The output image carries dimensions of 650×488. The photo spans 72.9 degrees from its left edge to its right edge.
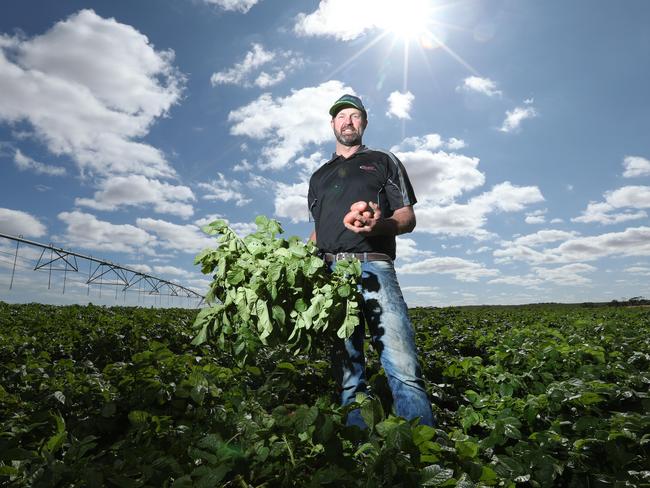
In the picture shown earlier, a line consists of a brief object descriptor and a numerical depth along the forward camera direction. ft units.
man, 9.47
